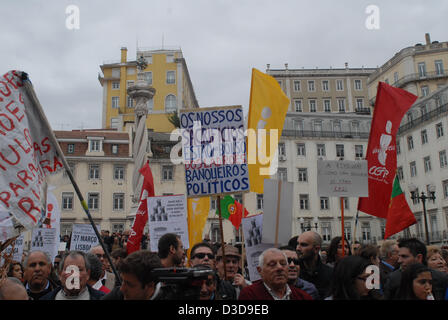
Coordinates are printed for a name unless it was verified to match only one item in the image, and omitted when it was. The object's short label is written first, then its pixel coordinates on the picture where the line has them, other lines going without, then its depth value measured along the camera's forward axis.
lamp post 19.86
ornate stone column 16.92
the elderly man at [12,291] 3.37
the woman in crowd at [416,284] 3.93
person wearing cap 5.28
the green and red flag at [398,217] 8.44
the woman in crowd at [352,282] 3.69
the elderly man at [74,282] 4.23
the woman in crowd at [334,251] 6.91
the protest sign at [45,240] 7.91
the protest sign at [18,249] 8.02
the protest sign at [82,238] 8.51
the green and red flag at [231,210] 14.03
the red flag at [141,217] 8.55
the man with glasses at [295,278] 4.88
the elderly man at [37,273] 5.18
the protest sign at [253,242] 5.70
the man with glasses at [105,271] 6.65
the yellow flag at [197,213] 10.27
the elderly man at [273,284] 4.12
